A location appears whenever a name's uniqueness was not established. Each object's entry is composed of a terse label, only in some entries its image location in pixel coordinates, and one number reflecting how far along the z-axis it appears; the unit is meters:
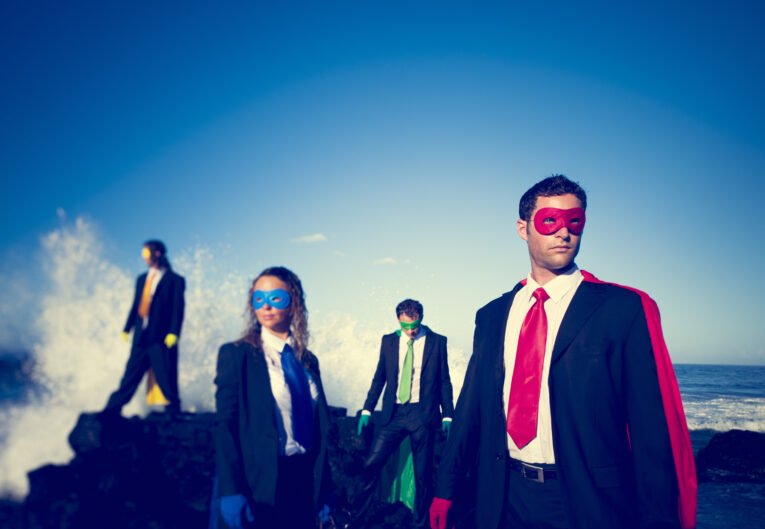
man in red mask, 1.61
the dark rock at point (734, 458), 10.55
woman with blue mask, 2.32
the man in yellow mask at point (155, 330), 5.81
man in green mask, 5.62
